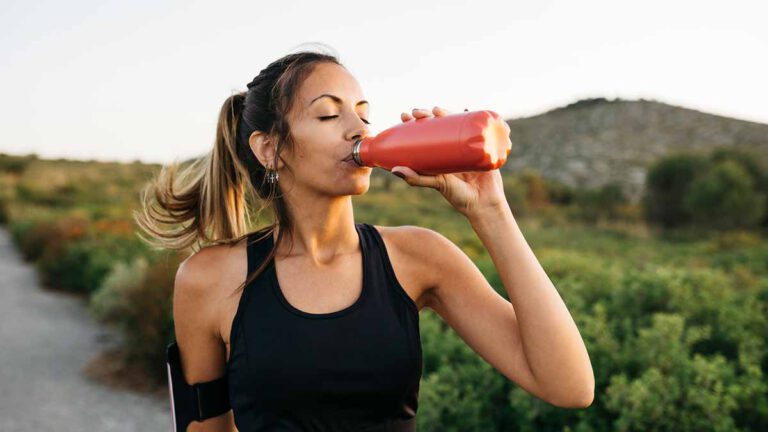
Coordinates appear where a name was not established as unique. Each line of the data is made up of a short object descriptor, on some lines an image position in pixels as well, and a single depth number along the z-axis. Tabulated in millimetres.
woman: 1741
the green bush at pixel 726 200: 22281
